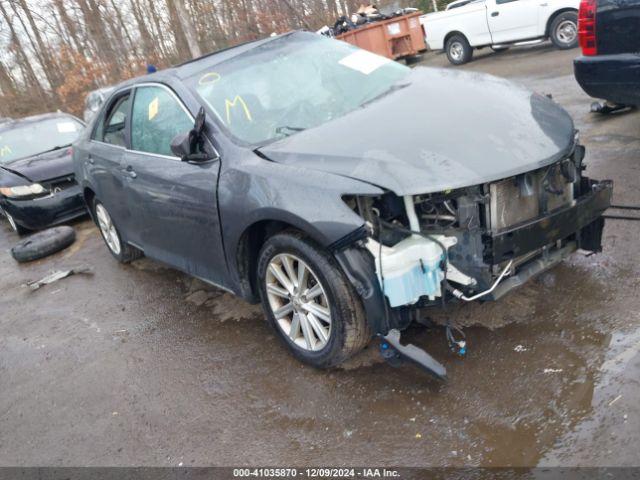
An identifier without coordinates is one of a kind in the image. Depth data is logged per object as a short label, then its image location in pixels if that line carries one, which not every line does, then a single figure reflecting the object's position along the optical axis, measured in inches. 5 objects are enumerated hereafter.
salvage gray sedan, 110.4
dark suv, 187.9
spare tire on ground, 270.8
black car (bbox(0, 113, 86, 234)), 306.3
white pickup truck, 491.2
